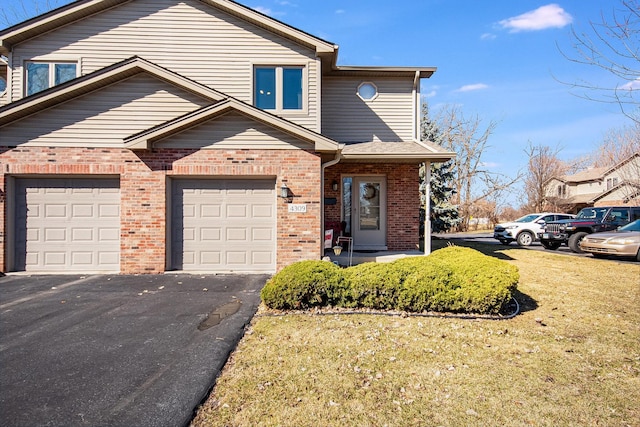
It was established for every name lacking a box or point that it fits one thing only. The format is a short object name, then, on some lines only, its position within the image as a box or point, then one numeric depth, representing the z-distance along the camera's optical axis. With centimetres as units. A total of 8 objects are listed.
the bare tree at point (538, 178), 3262
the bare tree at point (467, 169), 3459
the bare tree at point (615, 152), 1941
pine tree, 1831
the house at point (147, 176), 853
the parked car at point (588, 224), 1419
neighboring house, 3250
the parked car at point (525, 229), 1711
